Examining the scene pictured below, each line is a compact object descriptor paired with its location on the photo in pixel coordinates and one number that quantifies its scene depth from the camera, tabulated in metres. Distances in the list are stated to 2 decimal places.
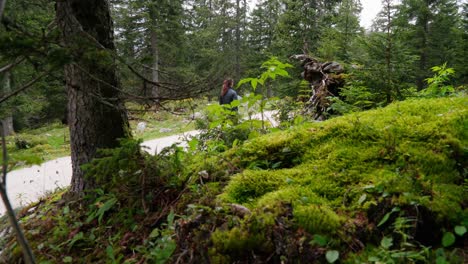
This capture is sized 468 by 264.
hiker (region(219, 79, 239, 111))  9.18
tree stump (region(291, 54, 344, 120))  5.59
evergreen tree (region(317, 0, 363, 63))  9.35
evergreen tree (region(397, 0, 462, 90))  19.58
